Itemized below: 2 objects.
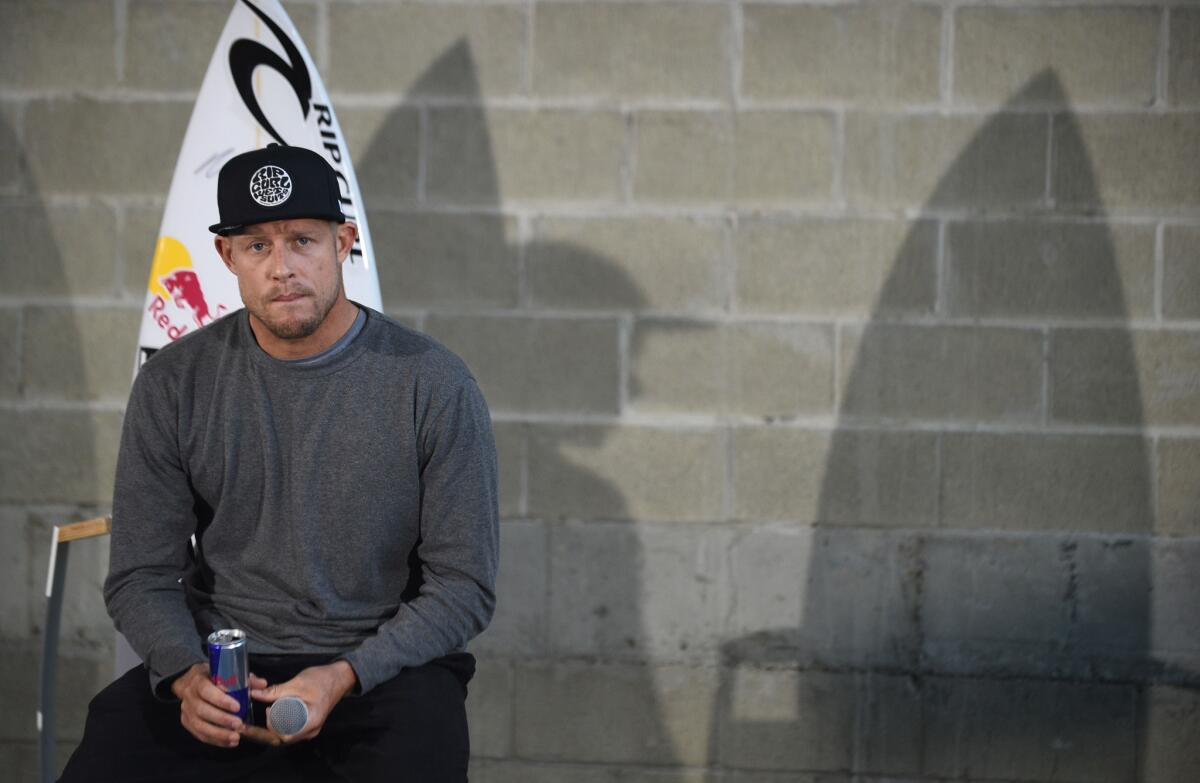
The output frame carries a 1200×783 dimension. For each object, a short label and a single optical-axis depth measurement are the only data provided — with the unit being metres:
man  7.01
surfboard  7.63
